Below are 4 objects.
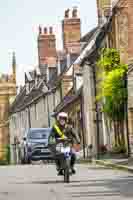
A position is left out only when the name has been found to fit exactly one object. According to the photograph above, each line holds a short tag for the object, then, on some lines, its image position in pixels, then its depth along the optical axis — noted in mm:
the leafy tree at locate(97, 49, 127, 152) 35562
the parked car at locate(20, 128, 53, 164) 35906
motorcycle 18047
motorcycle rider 18266
